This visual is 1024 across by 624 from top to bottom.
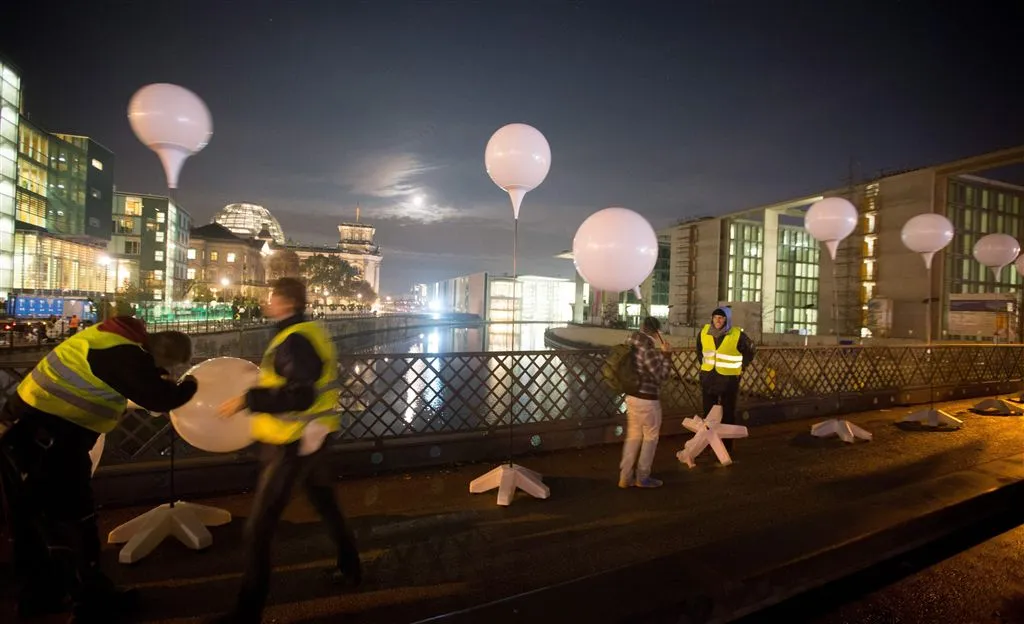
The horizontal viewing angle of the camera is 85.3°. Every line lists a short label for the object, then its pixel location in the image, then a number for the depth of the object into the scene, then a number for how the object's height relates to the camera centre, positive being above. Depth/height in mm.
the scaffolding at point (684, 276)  40531 +3153
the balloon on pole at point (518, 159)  5215 +1461
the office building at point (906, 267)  20781 +2821
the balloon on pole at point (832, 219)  8289 +1581
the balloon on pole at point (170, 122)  4891 +1602
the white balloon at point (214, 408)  3346 -643
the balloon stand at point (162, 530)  3555 -1505
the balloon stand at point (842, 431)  7133 -1391
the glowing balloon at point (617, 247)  4980 +625
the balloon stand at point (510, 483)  4629 -1458
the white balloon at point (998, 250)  11484 +1667
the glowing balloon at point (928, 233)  8742 +1494
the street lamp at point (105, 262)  46275 +3218
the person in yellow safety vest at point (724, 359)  6105 -429
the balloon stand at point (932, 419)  7984 -1332
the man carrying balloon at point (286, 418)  2637 -566
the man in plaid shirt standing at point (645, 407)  4789 -787
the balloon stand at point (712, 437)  5902 -1252
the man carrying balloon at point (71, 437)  2537 -650
